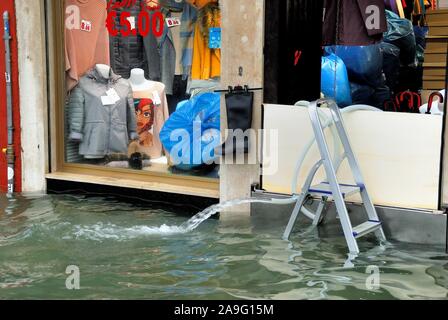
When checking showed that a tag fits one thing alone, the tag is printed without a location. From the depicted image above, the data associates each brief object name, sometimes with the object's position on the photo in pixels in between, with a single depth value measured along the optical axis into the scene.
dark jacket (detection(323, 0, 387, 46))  13.03
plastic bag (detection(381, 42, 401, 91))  15.02
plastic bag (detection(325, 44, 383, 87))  14.73
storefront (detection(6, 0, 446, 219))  12.90
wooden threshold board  13.91
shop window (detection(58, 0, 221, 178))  14.45
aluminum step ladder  10.68
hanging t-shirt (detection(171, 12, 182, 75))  14.78
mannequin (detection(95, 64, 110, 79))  15.64
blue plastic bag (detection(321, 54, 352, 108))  14.59
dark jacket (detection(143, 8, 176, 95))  14.97
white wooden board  11.34
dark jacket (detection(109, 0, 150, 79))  15.21
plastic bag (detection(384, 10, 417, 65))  14.94
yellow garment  14.25
